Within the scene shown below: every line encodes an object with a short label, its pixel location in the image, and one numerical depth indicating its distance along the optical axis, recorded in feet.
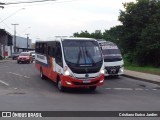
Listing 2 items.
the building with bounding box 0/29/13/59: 263.57
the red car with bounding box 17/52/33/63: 169.99
